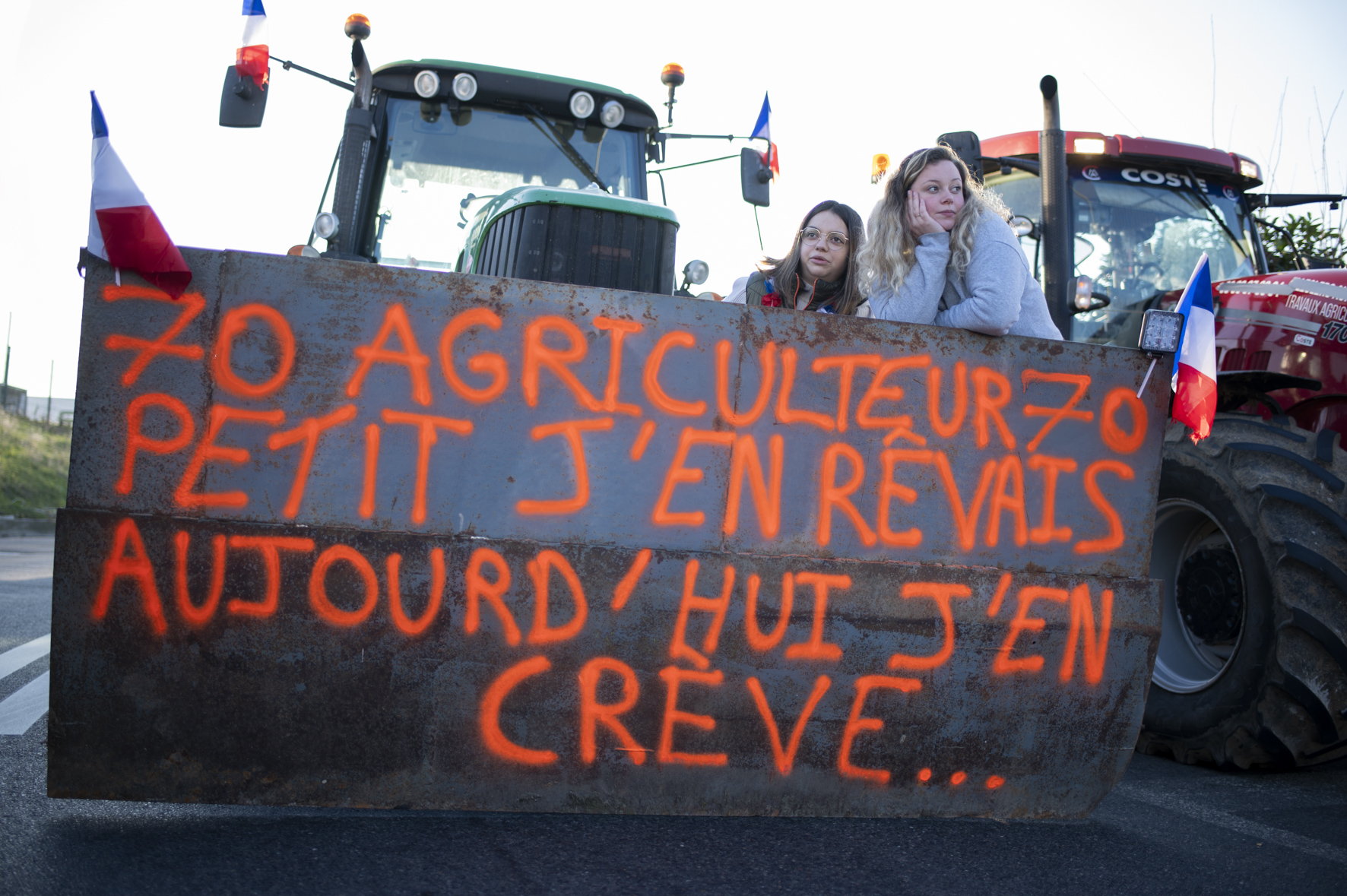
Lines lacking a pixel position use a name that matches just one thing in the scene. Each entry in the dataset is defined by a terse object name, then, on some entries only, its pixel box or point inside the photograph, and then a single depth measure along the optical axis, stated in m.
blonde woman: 3.16
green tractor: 5.52
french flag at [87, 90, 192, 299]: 2.60
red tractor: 3.74
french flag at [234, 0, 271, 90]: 4.95
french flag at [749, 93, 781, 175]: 6.32
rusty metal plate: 2.65
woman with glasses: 3.88
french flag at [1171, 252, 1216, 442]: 3.14
